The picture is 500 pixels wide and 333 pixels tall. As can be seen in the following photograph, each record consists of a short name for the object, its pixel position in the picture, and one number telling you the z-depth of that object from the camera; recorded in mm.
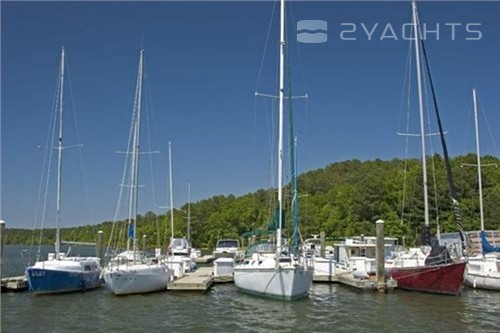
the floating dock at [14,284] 28688
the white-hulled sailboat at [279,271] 24453
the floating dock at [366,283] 28117
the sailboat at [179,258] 33844
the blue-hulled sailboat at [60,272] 27172
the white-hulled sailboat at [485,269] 28016
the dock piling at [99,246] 36875
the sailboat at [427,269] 26188
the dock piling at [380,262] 27875
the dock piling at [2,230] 25422
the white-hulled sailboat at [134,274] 26828
